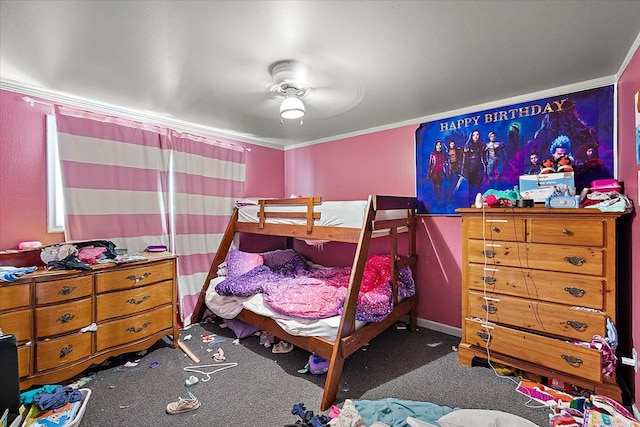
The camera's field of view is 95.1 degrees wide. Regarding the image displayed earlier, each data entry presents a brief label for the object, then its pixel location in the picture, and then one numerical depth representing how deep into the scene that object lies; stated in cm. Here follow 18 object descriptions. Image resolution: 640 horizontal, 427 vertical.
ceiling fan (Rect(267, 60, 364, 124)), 204
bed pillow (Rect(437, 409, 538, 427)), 158
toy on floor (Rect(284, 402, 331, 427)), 172
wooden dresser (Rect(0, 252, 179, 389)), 192
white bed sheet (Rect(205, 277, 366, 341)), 220
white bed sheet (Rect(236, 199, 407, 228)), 243
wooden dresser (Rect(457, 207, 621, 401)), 189
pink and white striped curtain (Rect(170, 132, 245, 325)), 324
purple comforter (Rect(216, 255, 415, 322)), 236
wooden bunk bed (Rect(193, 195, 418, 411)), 211
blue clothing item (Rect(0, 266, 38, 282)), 186
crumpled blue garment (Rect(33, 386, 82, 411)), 175
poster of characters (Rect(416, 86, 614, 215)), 228
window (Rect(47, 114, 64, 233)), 249
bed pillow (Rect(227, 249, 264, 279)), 329
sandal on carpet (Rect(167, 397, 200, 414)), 189
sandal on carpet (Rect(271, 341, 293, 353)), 268
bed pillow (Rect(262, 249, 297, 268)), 359
